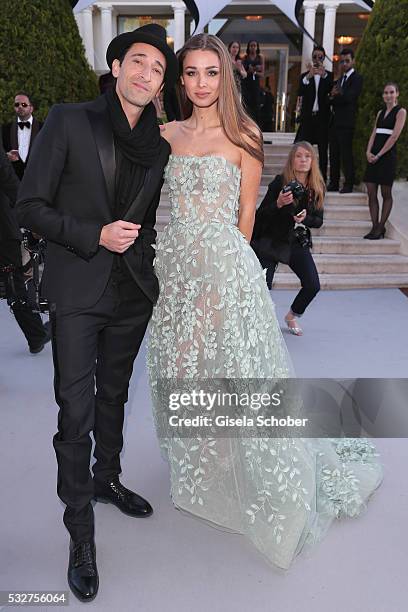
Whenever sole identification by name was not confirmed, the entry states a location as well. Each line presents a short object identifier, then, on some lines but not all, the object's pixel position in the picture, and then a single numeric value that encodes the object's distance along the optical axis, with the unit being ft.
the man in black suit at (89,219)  6.91
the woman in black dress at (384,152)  24.85
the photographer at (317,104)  29.73
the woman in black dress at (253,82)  33.83
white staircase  23.90
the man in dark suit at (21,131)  23.90
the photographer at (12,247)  13.58
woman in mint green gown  8.19
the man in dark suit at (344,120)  27.43
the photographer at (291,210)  16.16
